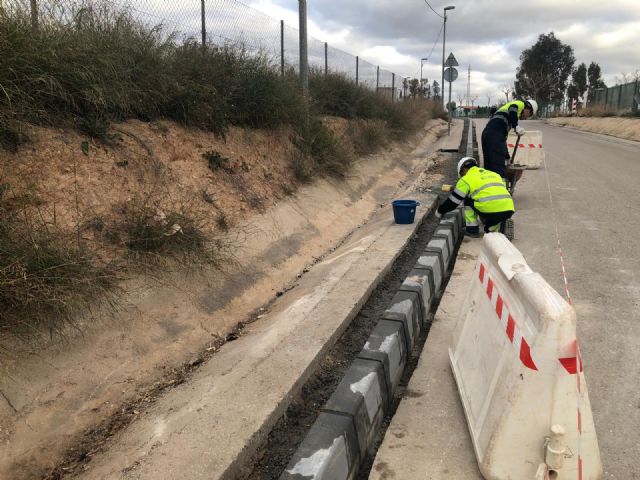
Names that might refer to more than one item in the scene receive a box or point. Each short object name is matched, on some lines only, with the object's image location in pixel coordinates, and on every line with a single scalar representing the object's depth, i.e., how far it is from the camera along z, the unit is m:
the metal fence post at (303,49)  7.76
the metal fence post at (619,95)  35.75
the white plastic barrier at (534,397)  2.05
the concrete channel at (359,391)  2.39
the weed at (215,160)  6.05
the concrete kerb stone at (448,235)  5.95
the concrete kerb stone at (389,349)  3.15
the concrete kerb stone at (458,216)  7.02
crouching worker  5.85
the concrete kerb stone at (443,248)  5.37
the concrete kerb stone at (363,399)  2.64
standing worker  7.95
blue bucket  7.10
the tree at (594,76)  61.69
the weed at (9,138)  3.96
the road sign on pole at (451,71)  18.80
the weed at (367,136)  11.77
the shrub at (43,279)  2.99
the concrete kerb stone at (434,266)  4.79
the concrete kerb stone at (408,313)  3.70
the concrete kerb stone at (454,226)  6.50
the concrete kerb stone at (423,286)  4.23
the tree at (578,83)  64.44
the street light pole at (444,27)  23.81
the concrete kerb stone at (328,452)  2.19
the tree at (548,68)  67.75
